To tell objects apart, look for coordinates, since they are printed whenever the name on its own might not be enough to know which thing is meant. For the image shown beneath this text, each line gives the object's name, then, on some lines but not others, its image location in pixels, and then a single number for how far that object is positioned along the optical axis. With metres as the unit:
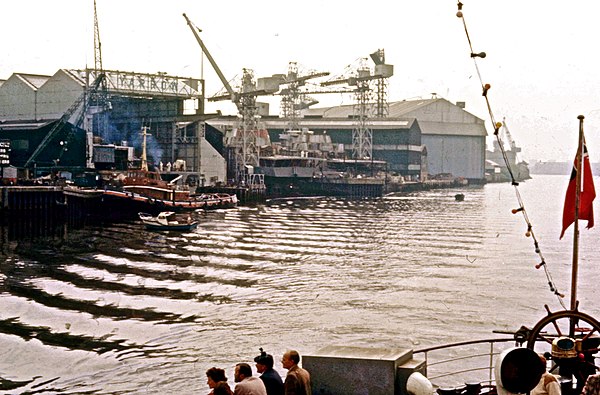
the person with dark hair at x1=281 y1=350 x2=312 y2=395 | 12.38
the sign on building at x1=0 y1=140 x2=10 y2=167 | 87.70
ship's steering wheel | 13.00
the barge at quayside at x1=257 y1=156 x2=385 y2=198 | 141.88
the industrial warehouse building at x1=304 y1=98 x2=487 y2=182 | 189.12
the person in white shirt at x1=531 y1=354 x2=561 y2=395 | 11.14
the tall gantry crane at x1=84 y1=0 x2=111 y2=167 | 107.62
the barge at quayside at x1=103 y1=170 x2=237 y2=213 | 84.00
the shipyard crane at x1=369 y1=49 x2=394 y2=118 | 164.25
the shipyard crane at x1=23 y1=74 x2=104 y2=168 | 107.12
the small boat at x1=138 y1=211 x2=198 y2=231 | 67.88
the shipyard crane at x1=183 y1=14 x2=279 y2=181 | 129.62
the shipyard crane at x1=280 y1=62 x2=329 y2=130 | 150.51
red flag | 15.06
